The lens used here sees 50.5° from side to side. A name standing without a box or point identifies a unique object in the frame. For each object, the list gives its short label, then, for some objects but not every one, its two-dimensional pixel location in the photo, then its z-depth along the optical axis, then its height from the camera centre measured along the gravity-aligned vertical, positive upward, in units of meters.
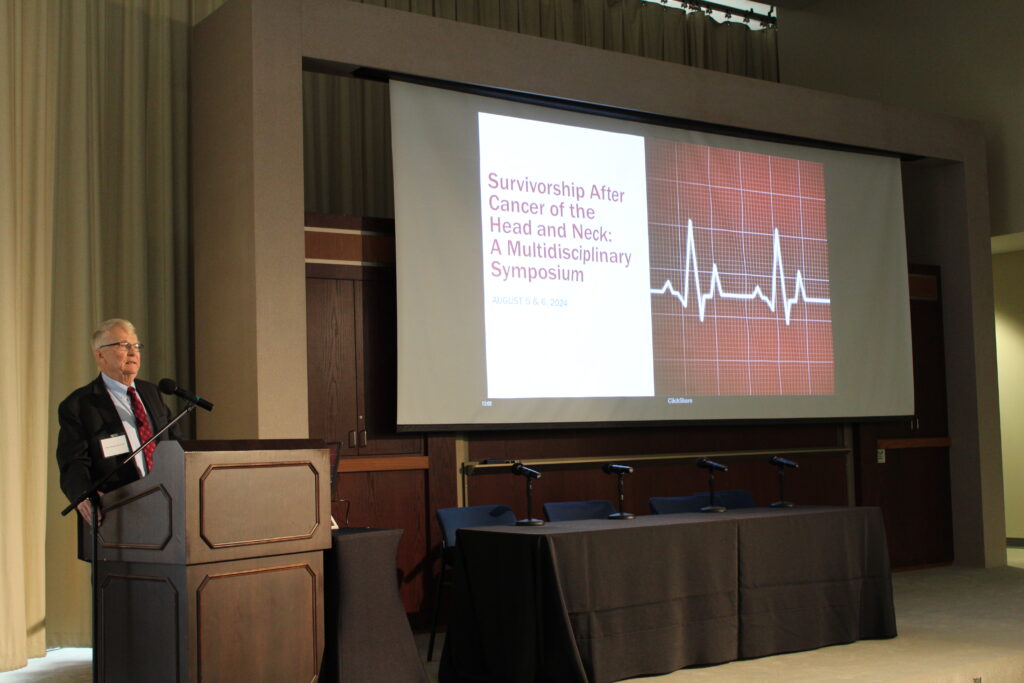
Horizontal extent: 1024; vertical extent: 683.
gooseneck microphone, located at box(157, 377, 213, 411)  3.46 +0.07
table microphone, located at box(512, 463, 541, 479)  5.02 -0.31
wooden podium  3.43 -0.51
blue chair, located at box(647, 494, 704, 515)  6.07 -0.58
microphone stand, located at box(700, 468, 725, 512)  5.59 -0.55
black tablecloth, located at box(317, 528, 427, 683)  3.89 -0.75
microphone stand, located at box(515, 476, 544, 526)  4.89 -0.52
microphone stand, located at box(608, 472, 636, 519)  5.11 -0.53
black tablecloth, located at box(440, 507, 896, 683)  4.36 -0.84
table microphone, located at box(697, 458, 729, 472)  5.60 -0.34
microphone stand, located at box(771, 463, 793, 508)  5.89 -0.56
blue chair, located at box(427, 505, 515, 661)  5.38 -0.59
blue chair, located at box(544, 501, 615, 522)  5.71 -0.58
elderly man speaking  3.95 +0.00
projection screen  6.26 +0.84
